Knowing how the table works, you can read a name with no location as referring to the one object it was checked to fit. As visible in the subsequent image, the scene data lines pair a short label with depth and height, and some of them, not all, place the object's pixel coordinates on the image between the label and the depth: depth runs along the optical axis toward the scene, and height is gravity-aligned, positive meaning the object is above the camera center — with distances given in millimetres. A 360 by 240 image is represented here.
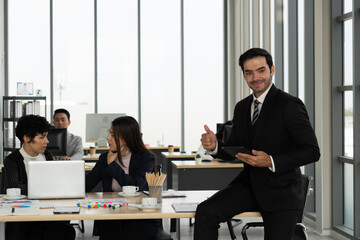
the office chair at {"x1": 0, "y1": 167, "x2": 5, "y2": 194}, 3862 -478
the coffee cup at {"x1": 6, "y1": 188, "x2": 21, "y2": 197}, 3529 -487
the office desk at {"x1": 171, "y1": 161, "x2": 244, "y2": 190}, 6531 -696
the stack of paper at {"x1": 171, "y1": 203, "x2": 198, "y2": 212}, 3089 -530
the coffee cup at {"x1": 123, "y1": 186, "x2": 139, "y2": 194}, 3684 -489
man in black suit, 2988 -239
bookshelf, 10461 +168
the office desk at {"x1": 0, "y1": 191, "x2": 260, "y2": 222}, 2934 -539
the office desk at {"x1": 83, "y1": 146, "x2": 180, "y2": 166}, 8953 -562
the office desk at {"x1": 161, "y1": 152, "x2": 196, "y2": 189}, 8031 -603
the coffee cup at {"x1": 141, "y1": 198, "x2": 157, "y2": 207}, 3145 -495
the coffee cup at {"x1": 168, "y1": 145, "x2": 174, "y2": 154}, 8634 -492
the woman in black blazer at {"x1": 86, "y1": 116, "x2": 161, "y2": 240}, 3910 -320
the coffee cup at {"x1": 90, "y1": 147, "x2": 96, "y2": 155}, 7796 -465
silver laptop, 3418 -395
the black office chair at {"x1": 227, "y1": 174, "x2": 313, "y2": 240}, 3137 -639
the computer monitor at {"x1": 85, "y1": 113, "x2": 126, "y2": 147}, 8156 -90
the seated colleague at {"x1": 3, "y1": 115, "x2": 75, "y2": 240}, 3596 -349
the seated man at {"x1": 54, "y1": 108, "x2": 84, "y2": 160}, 6566 -236
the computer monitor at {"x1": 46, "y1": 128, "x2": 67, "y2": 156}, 5648 -234
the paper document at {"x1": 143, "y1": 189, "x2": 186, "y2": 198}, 3637 -524
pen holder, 3324 -461
